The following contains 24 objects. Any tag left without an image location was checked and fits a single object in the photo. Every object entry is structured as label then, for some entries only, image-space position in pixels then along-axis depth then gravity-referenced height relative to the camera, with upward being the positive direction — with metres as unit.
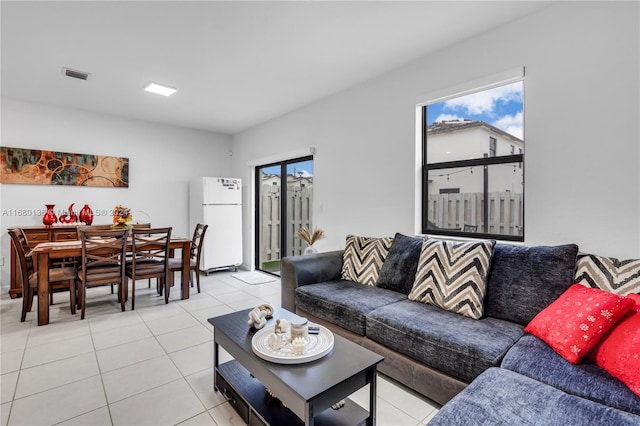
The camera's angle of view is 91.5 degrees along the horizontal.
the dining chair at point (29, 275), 3.08 -0.69
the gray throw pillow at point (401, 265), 2.58 -0.48
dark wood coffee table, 1.26 -0.77
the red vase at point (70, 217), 4.27 -0.12
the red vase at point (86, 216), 4.31 -0.11
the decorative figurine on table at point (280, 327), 1.62 -0.62
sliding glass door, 4.65 +0.01
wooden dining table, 2.99 -0.49
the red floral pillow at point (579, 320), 1.44 -0.54
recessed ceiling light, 3.62 +1.43
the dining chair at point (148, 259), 3.43 -0.60
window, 2.53 +0.39
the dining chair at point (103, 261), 3.15 -0.56
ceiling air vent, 3.22 +1.43
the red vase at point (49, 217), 4.07 -0.12
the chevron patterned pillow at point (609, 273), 1.69 -0.37
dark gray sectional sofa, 1.17 -0.73
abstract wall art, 4.07 +0.56
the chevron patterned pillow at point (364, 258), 2.88 -0.48
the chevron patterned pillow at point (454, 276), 2.10 -0.49
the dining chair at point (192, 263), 3.88 -0.71
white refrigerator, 5.14 -0.15
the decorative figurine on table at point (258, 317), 1.81 -0.65
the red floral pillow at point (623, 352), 1.26 -0.62
